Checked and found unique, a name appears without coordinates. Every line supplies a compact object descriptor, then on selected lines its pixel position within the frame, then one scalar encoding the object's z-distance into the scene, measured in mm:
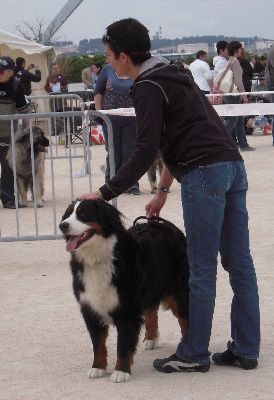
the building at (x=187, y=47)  83606
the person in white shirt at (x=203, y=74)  19172
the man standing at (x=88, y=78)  27553
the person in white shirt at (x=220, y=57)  18719
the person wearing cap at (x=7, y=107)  11750
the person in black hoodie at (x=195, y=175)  4695
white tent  26609
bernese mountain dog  4805
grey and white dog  11664
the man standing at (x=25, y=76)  22125
